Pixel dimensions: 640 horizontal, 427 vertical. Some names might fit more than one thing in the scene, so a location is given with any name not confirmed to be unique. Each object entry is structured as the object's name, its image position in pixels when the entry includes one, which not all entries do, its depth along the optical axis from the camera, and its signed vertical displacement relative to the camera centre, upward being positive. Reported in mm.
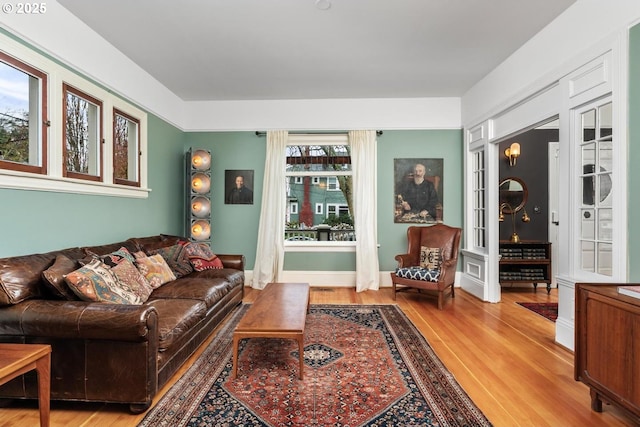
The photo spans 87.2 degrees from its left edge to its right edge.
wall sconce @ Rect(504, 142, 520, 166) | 5520 +996
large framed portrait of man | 5414 +369
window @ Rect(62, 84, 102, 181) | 3057 +764
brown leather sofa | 1944 -763
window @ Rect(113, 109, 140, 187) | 3770 +756
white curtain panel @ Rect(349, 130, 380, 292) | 5262 +156
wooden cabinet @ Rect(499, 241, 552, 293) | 5145 -726
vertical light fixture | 4910 +224
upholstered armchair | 4301 -669
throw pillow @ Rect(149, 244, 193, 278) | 3812 -529
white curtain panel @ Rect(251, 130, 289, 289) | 5336 -66
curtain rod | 5480 +1307
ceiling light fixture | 2877 +1811
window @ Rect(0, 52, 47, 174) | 2494 +763
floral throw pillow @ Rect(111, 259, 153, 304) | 2630 -568
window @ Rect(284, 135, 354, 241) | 5645 +405
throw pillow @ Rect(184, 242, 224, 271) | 4082 -548
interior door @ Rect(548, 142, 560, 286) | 5492 +226
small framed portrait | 5539 +460
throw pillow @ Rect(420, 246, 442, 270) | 4765 -652
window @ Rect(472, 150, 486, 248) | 4864 +180
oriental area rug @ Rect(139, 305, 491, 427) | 1953 -1186
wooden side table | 1565 -721
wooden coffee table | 2330 -806
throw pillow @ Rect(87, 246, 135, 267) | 2836 -384
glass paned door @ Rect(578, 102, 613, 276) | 2646 +193
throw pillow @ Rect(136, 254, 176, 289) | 3245 -571
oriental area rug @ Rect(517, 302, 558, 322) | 3938 -1201
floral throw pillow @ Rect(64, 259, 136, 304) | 2236 -490
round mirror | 5551 +309
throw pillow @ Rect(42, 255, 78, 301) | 2213 -451
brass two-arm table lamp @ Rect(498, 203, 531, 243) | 5527 -38
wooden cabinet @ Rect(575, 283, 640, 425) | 1755 -756
